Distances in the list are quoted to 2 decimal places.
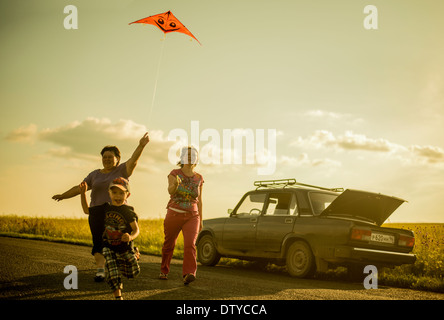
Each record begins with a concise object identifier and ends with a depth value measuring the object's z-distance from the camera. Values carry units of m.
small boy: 5.76
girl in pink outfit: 7.56
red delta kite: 10.43
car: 9.14
